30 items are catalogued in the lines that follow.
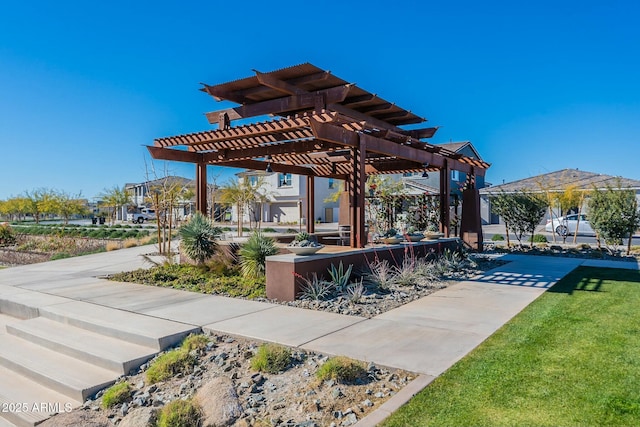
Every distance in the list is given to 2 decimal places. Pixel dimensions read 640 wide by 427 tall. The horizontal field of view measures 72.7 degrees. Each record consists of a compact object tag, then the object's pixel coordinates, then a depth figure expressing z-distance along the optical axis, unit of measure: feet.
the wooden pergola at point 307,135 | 30.14
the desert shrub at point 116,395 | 13.64
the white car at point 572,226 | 79.83
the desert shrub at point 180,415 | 11.74
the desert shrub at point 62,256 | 58.93
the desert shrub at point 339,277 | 25.94
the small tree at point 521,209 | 51.39
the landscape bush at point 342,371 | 13.15
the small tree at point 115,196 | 141.90
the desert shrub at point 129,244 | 62.59
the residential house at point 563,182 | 96.98
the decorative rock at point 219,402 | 11.77
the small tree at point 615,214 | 45.88
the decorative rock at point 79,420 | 12.80
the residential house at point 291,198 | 140.15
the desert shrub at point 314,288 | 24.38
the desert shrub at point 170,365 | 14.69
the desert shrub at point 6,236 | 88.58
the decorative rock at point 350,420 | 11.00
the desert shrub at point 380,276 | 26.84
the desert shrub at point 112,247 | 59.75
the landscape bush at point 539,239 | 59.36
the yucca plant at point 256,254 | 29.81
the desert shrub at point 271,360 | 14.38
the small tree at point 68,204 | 137.80
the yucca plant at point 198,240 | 33.55
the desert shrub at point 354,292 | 23.58
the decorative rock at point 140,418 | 12.12
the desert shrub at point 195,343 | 16.66
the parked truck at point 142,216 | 161.28
